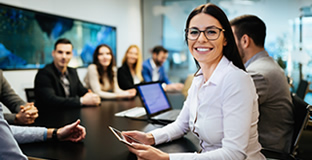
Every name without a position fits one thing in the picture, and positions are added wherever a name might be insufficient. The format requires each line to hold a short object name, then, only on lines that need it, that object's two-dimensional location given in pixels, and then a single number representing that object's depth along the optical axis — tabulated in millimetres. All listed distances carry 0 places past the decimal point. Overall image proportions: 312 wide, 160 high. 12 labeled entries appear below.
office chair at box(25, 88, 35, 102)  3157
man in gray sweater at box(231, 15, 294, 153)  1736
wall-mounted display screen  3527
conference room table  1197
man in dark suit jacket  2475
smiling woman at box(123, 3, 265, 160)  1050
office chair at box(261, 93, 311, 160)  1523
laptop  1881
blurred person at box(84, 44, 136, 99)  3506
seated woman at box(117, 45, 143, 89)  3979
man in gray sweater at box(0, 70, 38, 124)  2316
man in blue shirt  4816
